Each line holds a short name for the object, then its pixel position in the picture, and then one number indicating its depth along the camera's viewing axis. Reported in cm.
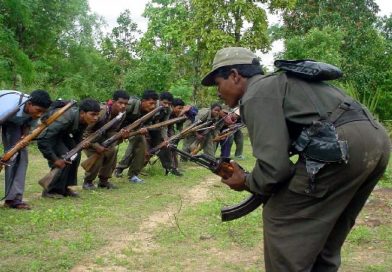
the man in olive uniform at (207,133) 1114
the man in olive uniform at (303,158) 258
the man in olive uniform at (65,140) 696
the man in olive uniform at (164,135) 953
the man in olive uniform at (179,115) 1054
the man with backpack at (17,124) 583
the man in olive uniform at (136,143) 877
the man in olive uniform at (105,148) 785
